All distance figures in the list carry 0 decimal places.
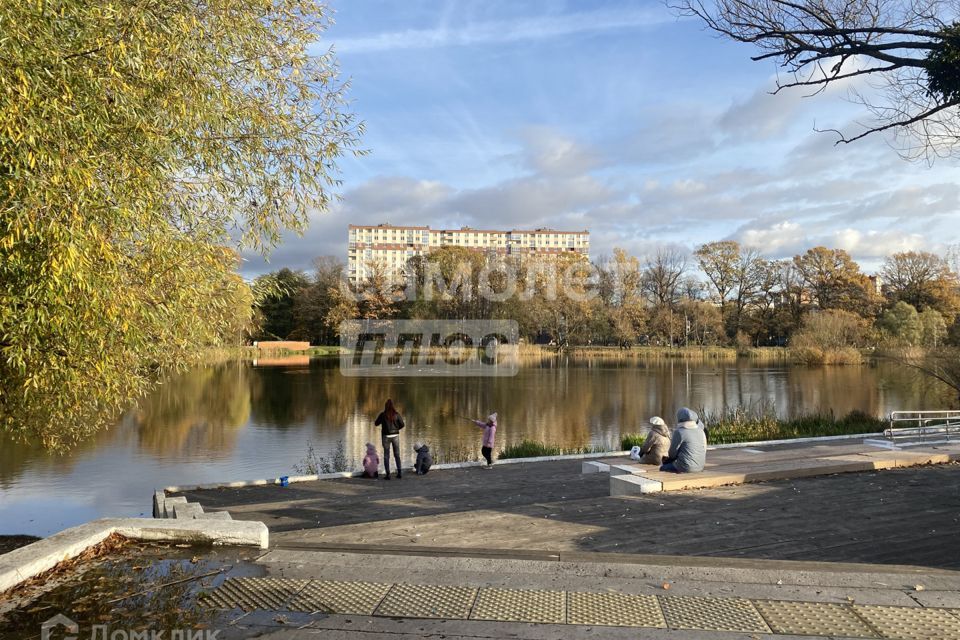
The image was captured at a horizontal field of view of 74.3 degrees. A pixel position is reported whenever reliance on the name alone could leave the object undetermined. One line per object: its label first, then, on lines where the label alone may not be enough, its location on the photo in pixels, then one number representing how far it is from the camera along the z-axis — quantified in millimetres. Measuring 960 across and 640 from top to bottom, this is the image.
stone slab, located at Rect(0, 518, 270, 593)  4535
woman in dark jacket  10266
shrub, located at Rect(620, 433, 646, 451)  13738
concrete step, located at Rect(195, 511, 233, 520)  6137
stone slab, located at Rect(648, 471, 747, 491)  7516
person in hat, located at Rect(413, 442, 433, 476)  10492
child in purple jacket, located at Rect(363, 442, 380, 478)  10102
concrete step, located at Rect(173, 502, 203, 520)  6590
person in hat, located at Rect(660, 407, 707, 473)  7918
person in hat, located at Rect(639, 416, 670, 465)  9109
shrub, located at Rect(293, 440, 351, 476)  13328
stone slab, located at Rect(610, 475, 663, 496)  7406
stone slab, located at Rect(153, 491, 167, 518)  8135
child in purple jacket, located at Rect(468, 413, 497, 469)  11188
